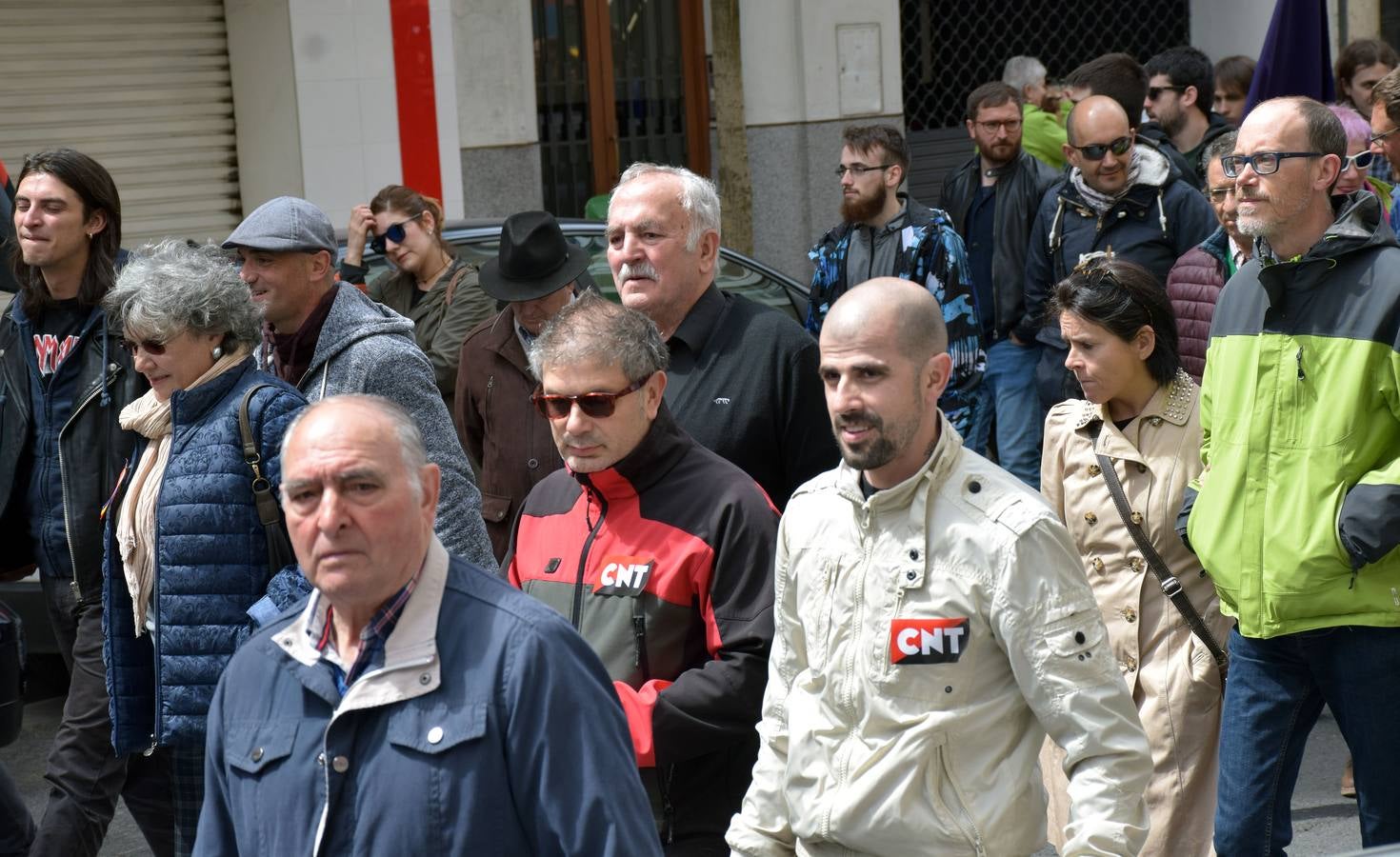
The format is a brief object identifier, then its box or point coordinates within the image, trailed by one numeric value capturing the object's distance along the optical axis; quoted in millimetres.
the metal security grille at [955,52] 15156
